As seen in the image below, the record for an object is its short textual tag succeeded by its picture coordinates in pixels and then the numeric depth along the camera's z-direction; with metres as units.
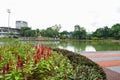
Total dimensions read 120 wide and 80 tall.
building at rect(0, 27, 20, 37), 27.35
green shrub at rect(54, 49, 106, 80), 1.36
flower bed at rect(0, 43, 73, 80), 1.02
